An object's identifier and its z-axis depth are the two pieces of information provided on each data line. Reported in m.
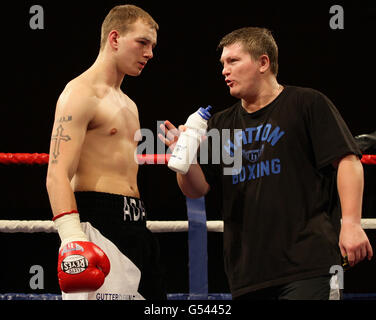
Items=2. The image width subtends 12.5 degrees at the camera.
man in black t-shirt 5.61
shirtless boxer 5.65
